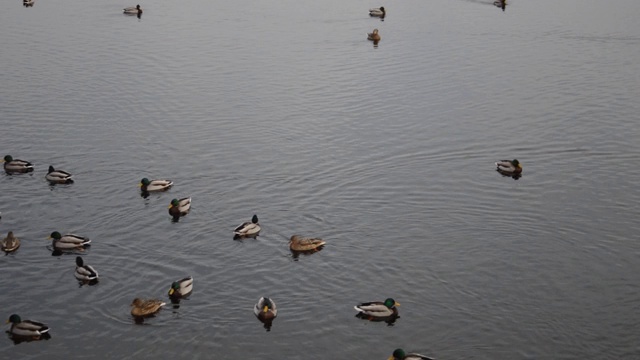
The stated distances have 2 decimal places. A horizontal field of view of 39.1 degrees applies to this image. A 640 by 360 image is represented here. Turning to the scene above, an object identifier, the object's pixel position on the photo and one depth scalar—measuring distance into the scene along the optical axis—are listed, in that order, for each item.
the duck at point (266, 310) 29.81
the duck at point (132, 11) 78.06
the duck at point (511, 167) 42.81
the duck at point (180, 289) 31.08
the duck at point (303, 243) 34.50
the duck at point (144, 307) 29.95
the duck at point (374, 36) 68.94
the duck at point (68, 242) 34.88
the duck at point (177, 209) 38.16
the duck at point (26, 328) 29.09
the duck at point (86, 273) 32.47
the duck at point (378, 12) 78.00
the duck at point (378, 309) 29.84
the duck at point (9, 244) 34.81
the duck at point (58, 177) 41.25
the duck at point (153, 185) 40.44
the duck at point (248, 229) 35.81
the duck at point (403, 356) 27.38
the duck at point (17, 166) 42.62
